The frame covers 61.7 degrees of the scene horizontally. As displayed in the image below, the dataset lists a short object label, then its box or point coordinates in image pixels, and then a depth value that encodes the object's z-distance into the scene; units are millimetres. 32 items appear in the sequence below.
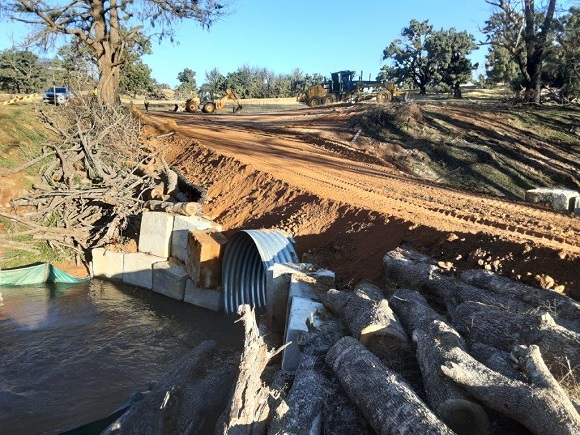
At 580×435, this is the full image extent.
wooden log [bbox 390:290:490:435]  3732
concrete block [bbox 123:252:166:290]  11492
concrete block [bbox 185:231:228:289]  9906
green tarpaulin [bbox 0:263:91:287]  11148
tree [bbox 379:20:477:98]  44062
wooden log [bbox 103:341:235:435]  5176
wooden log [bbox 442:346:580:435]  3221
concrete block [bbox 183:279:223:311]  10203
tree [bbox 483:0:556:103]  22812
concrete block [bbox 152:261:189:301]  10750
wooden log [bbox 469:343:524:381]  4055
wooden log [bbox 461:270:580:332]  5016
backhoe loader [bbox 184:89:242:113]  34219
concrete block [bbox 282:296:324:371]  5742
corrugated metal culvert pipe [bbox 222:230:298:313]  9719
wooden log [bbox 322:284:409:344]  5062
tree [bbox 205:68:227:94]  61781
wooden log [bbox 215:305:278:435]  4098
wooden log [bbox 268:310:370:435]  4047
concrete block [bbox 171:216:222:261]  10906
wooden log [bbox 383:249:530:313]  5632
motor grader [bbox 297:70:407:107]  34481
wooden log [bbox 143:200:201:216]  11350
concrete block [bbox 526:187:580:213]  12547
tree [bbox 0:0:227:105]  19922
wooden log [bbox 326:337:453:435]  3467
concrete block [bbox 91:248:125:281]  11938
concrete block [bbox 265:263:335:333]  7379
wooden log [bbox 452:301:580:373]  4086
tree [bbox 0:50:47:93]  47469
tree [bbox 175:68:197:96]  66312
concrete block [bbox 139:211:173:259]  11352
